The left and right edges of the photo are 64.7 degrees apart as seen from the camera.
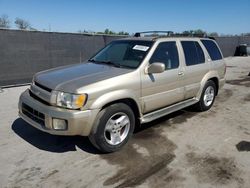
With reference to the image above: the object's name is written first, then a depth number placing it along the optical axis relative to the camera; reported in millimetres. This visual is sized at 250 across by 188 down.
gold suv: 2755
